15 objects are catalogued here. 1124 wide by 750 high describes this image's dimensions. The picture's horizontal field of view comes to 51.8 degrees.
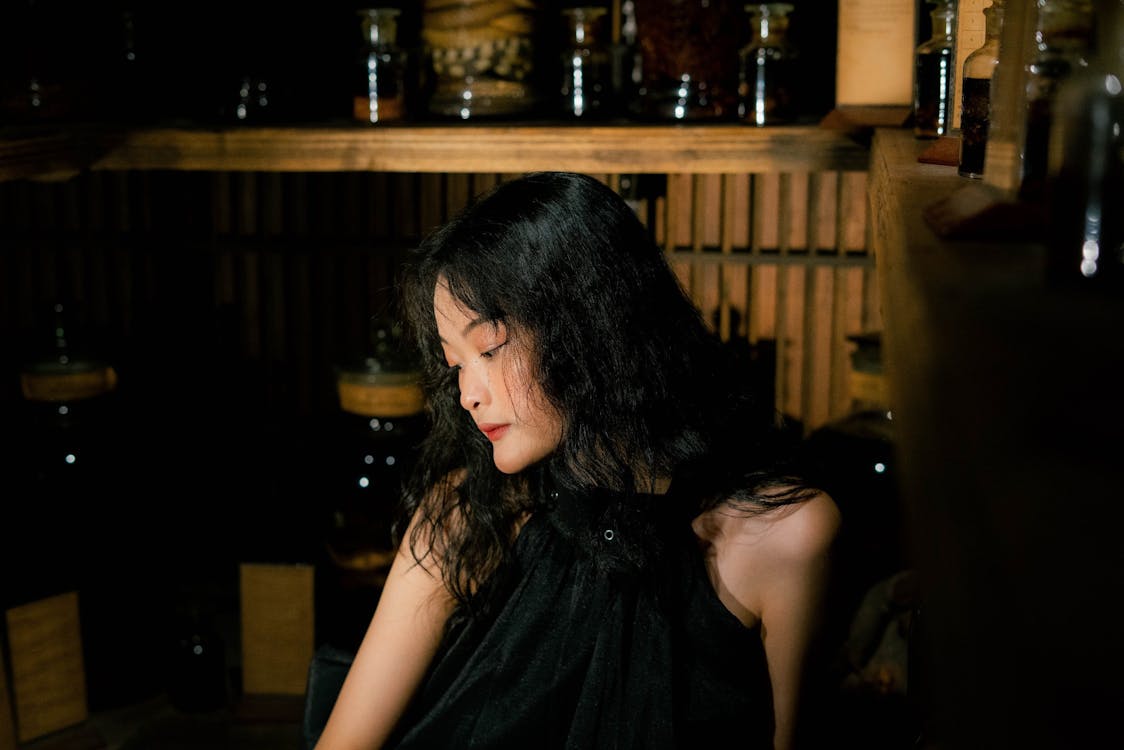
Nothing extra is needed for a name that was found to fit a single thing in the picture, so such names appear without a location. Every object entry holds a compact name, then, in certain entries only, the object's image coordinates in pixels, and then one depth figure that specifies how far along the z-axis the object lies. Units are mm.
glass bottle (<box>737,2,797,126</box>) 1894
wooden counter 241
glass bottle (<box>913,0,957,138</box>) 1334
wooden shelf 1794
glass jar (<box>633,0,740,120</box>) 1944
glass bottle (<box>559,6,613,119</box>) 2043
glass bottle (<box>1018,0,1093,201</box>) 654
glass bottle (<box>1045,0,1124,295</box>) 465
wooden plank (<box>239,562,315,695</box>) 2150
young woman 1409
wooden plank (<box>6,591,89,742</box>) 1968
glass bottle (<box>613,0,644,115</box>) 2135
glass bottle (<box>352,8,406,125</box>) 2023
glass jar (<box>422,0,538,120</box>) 2000
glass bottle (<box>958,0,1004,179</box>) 898
